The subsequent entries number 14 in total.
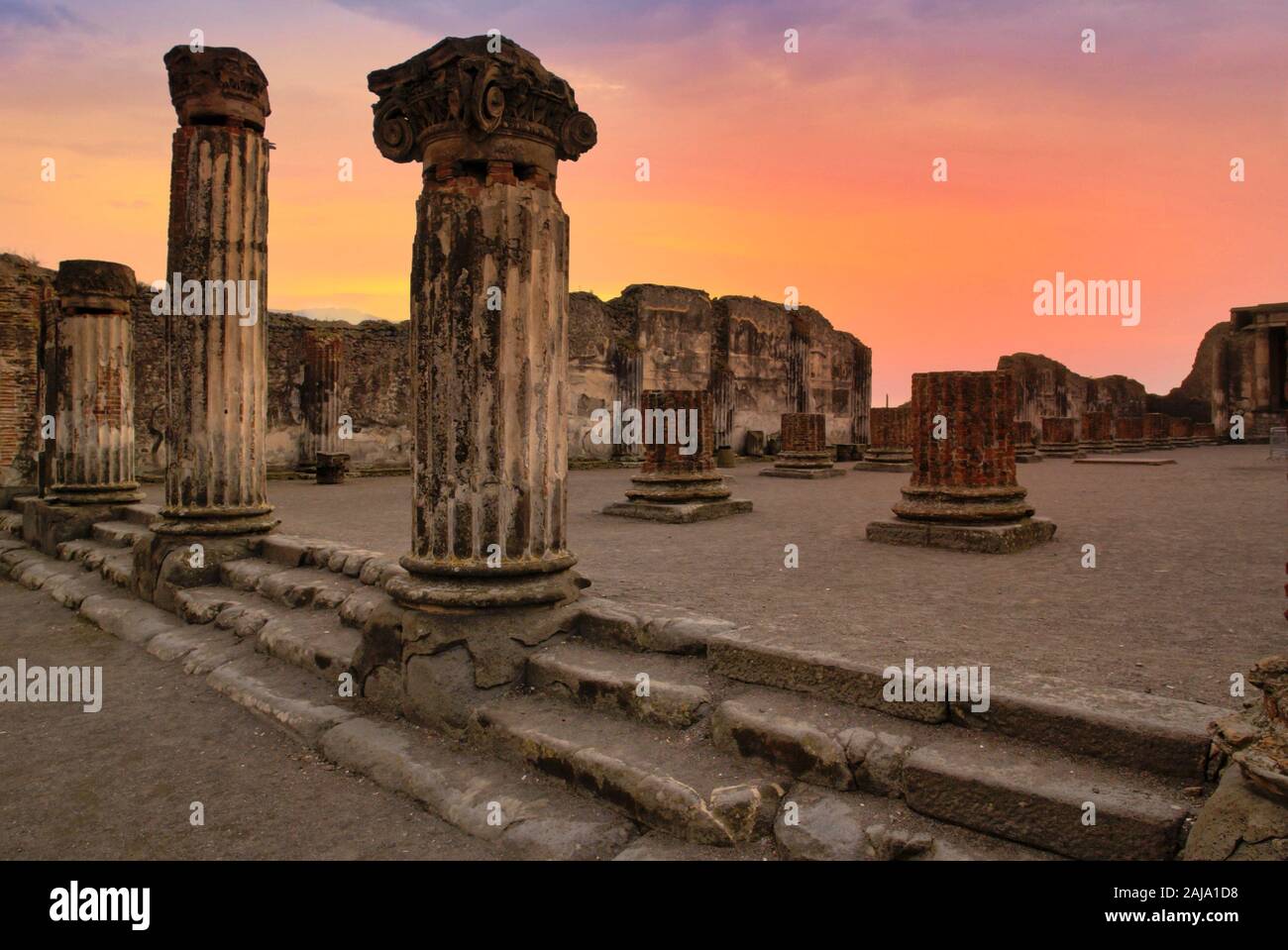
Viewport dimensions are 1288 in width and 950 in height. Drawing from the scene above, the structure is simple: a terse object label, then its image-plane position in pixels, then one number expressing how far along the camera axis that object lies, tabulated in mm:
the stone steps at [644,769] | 2443
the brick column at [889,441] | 15758
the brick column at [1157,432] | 23859
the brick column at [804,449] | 14133
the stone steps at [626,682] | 2969
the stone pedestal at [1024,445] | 18391
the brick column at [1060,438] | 20688
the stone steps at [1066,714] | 2188
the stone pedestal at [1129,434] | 22344
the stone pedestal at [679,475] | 8719
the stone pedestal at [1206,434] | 28094
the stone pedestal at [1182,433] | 26308
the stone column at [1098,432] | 21125
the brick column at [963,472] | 6375
